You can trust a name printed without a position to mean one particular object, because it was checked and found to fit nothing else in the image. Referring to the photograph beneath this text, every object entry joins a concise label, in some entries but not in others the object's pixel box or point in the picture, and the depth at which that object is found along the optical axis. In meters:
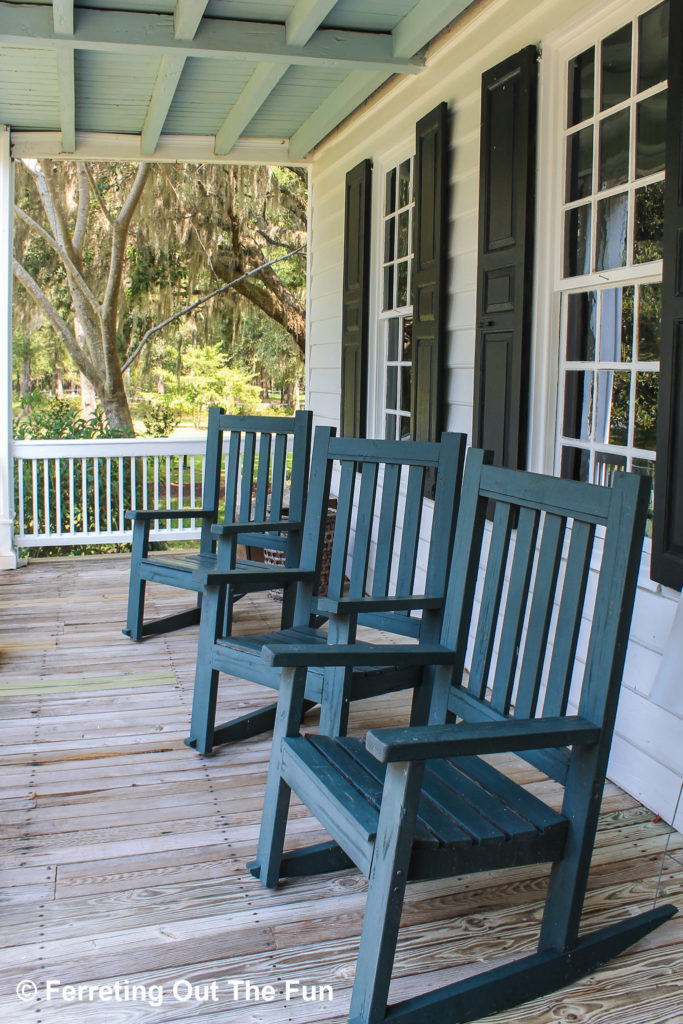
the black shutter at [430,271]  3.96
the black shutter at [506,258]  3.21
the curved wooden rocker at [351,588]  2.42
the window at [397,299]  4.69
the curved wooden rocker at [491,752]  1.59
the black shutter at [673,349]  2.35
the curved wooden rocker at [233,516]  3.54
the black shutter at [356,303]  5.09
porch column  5.57
